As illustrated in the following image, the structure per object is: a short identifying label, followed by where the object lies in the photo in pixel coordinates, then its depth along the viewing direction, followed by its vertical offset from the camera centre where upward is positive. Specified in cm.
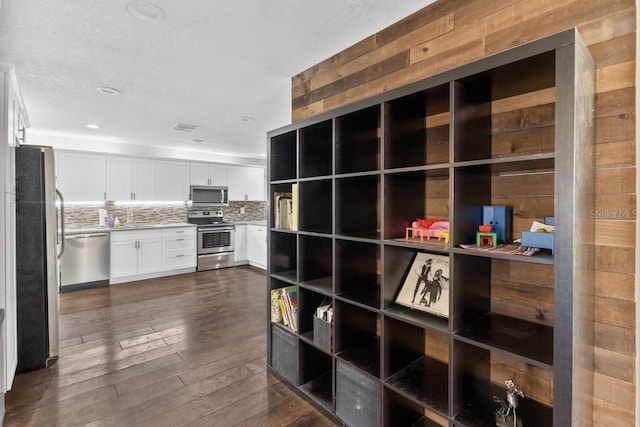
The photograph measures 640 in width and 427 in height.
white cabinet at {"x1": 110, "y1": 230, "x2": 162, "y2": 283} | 518 -75
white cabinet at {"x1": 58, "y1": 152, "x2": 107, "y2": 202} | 492 +55
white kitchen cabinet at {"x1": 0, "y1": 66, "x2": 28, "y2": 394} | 201 -16
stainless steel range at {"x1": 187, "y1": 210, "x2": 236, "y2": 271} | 614 -58
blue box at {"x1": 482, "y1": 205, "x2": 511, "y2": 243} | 142 -5
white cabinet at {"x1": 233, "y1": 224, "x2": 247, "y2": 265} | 660 -75
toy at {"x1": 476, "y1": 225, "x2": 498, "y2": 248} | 133 -12
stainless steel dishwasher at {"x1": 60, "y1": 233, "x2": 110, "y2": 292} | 473 -80
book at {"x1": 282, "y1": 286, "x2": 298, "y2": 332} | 227 -70
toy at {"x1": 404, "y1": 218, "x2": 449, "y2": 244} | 158 -10
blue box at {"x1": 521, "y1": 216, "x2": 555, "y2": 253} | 114 -11
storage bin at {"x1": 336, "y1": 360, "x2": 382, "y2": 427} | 169 -108
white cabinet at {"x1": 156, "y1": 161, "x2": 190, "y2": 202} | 586 +58
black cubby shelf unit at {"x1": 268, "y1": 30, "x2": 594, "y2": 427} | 104 -16
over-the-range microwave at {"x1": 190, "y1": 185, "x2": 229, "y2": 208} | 623 +30
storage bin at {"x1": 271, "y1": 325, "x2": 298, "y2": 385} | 227 -109
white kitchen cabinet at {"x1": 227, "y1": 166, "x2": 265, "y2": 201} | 681 +62
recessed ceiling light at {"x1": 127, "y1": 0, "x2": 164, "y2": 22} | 169 +112
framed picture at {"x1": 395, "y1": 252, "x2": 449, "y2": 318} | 158 -40
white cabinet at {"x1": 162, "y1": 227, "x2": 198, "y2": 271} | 571 -71
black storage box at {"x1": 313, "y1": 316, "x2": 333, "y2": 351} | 197 -80
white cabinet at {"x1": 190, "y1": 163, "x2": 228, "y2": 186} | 627 +75
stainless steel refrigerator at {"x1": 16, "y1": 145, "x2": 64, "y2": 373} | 257 -37
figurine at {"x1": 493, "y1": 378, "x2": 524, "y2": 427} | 127 -84
